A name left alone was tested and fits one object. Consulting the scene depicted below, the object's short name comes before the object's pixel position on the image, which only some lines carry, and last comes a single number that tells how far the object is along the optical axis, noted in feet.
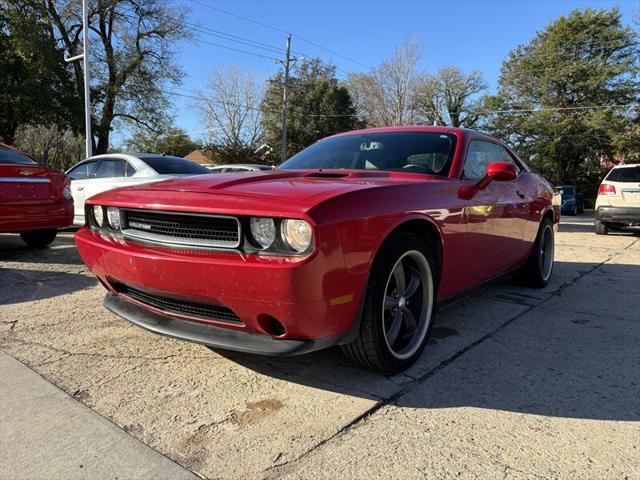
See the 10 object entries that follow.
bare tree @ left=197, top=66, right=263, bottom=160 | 127.34
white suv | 32.24
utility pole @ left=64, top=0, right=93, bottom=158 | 54.80
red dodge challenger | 6.91
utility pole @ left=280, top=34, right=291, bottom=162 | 100.94
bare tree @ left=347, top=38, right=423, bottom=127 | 98.89
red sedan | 17.81
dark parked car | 76.13
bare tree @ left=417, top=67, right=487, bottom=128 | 124.26
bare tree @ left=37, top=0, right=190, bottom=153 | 75.77
